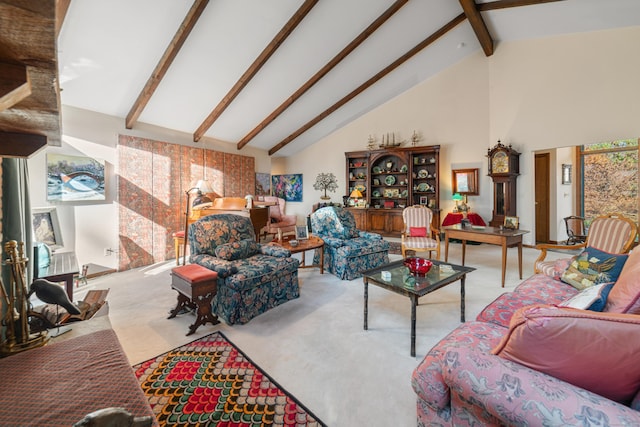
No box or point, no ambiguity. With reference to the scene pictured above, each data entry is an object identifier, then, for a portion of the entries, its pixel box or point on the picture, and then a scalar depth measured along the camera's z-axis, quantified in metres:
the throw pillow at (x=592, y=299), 1.30
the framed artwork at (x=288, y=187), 9.07
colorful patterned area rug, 1.53
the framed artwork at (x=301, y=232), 4.10
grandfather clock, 5.58
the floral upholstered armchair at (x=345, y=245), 3.91
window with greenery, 5.74
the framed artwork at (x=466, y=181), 6.29
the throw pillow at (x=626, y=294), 1.10
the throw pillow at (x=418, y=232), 4.59
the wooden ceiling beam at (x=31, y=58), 0.52
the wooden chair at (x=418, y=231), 4.23
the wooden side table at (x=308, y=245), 3.69
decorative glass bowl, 2.54
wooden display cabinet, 6.86
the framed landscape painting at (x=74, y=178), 3.86
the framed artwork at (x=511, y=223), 4.06
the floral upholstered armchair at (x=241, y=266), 2.64
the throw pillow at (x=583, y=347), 0.85
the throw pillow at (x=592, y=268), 2.04
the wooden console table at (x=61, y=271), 2.29
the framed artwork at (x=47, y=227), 3.41
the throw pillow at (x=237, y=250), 2.98
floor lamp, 5.11
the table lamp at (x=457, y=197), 6.21
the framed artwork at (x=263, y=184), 7.63
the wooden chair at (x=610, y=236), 2.62
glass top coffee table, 2.16
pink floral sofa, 0.84
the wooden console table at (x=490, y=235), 3.60
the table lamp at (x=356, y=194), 7.13
